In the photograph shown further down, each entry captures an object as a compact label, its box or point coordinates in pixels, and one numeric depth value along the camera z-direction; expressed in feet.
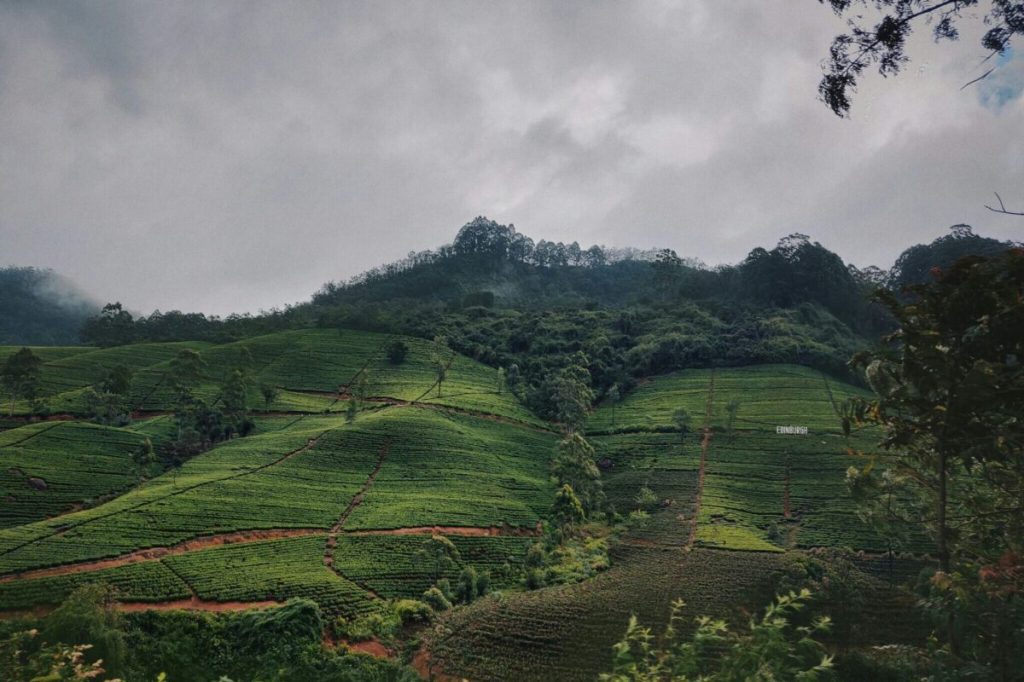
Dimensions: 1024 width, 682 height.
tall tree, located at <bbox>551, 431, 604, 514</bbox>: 168.66
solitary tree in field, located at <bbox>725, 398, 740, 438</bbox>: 206.28
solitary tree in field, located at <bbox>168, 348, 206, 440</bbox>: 195.90
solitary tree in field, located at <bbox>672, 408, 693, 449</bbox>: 203.51
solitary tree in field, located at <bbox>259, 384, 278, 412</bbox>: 216.13
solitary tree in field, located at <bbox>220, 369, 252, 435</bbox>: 197.98
